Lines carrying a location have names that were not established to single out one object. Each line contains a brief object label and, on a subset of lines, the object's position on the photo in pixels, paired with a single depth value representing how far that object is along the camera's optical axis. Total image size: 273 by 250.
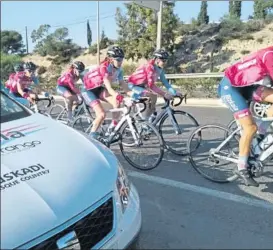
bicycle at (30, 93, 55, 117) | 8.61
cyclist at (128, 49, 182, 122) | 6.95
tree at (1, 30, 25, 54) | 70.16
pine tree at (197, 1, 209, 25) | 52.18
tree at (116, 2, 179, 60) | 37.25
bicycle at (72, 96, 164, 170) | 5.66
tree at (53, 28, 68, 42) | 61.17
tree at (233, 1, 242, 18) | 36.82
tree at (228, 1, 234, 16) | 37.76
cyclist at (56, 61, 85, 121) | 8.41
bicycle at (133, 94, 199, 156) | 6.36
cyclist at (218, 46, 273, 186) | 4.19
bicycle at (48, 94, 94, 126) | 7.67
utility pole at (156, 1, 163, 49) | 20.20
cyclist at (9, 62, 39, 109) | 8.77
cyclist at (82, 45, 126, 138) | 5.96
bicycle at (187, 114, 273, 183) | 4.48
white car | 2.11
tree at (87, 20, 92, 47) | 66.18
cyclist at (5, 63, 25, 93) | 9.26
